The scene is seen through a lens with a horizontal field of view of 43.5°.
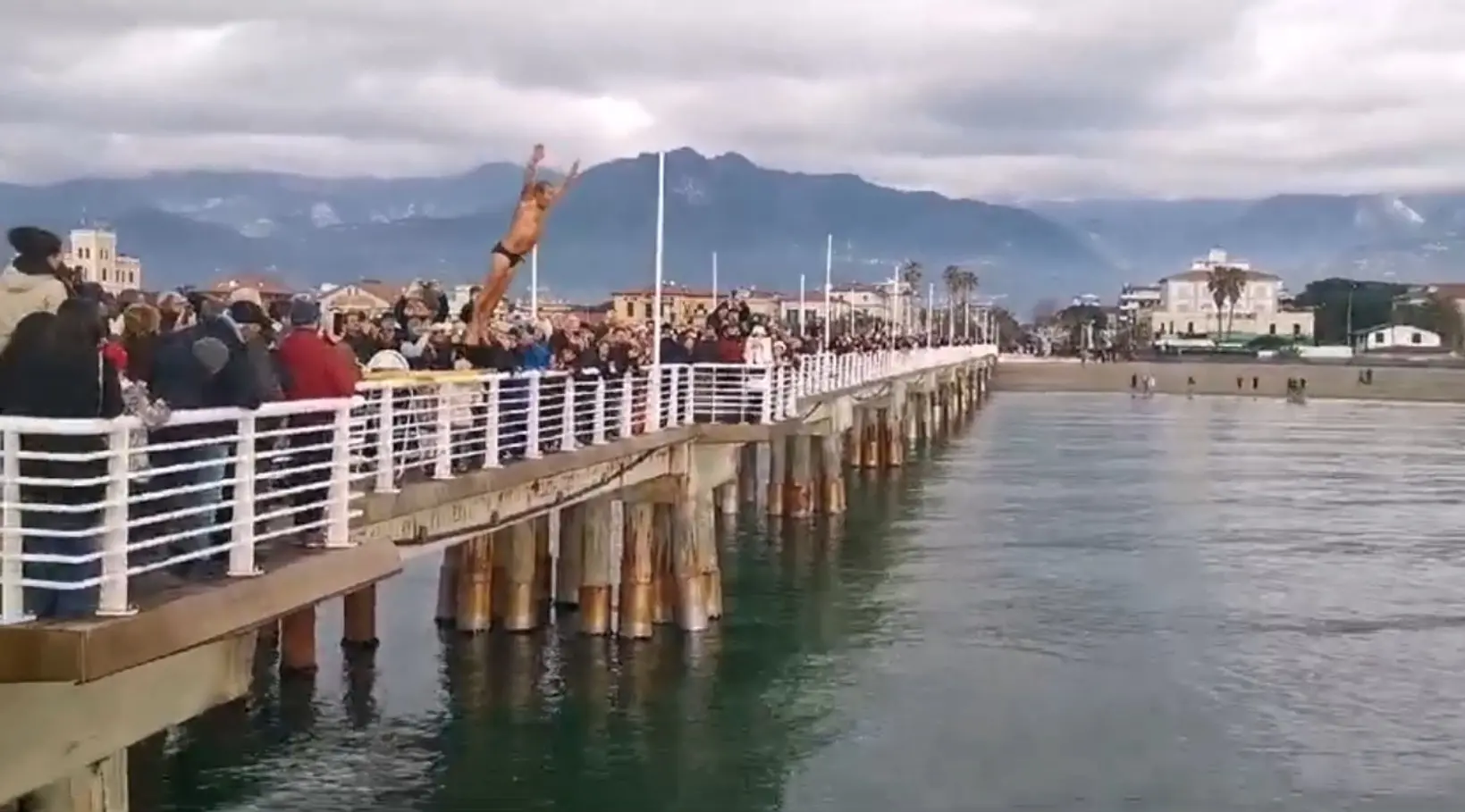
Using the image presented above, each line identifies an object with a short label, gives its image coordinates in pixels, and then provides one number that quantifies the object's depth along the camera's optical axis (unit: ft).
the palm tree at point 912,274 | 554.17
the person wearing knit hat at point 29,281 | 30.27
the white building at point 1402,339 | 596.70
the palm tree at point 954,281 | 637.71
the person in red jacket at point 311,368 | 42.75
